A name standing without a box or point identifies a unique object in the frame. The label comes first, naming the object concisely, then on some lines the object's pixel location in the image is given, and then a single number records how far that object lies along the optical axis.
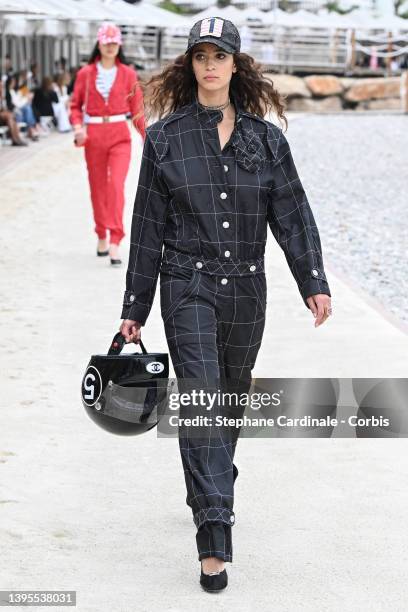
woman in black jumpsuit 4.20
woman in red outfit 10.29
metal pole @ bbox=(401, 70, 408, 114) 40.25
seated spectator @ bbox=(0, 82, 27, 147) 23.78
